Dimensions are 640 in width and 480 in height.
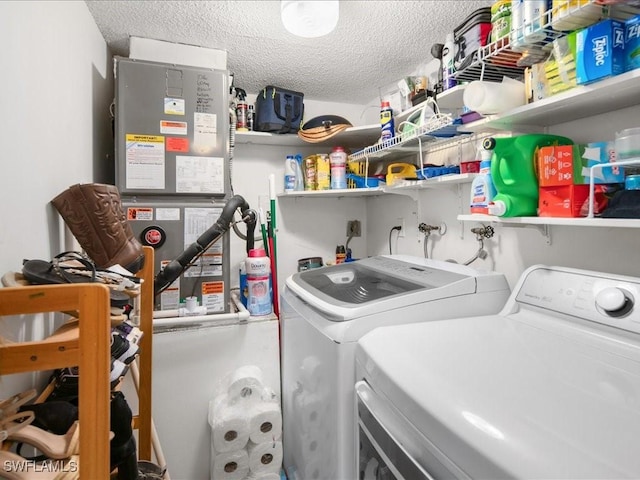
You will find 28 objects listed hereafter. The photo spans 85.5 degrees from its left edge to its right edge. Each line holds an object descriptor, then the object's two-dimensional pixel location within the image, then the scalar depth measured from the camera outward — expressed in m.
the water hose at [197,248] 1.77
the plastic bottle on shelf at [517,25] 1.04
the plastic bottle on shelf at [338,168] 2.37
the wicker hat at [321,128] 2.30
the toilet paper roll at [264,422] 1.73
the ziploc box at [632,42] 0.86
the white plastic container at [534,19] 0.98
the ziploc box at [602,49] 0.87
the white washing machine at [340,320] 1.14
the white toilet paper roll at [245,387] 1.80
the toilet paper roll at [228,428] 1.69
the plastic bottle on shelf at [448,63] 1.55
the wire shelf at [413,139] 1.50
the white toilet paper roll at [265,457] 1.76
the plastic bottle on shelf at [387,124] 1.95
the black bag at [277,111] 2.36
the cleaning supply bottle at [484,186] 1.31
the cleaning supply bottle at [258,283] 1.98
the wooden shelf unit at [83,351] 0.65
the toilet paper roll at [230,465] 1.70
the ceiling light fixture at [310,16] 1.41
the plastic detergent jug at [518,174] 1.18
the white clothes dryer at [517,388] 0.57
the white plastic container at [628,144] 0.89
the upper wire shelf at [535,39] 0.88
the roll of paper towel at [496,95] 1.23
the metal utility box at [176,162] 1.79
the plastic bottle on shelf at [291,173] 2.54
